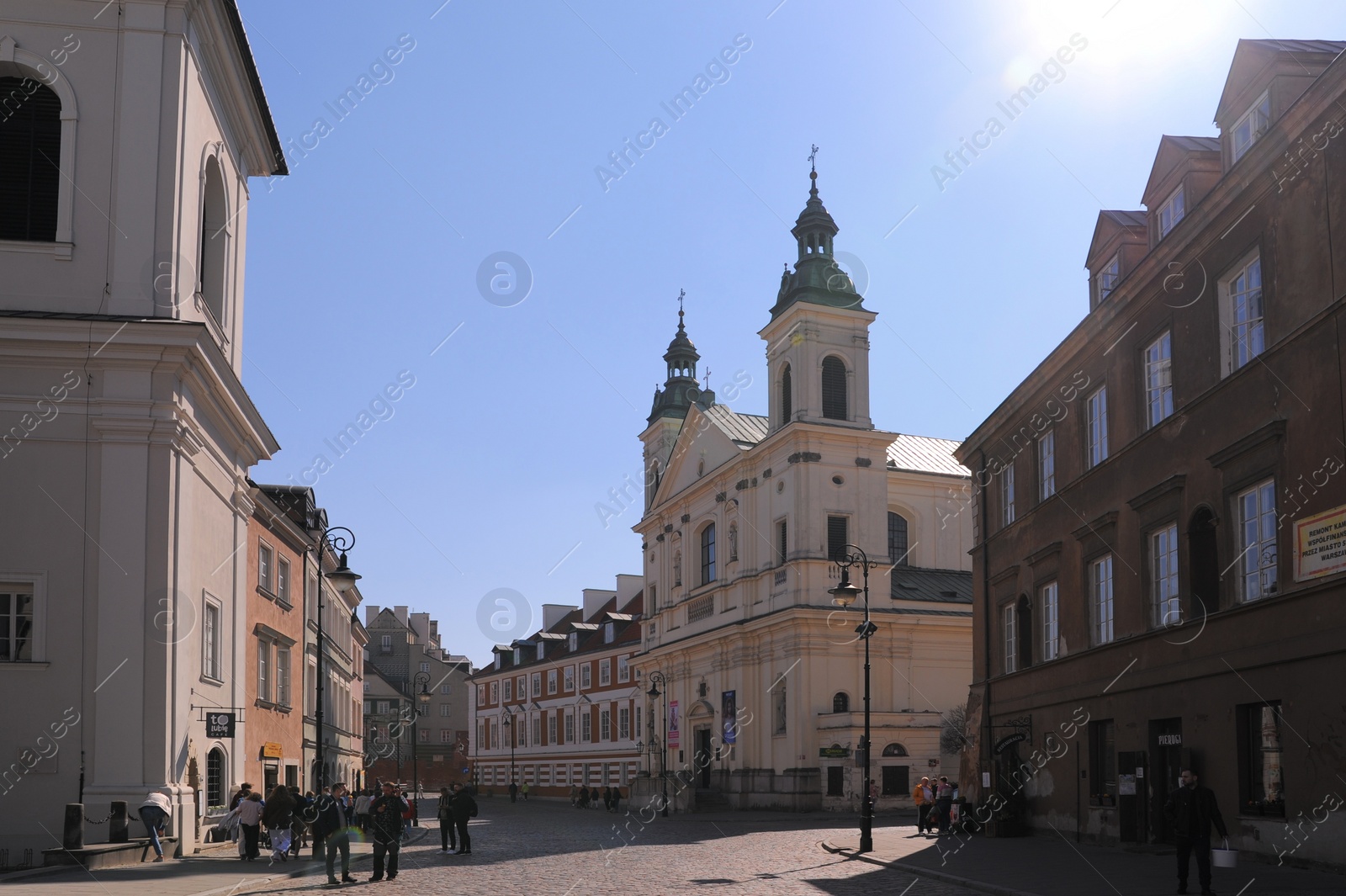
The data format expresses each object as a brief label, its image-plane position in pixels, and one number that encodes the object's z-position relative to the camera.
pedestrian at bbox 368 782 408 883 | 20.14
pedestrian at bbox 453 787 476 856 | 26.58
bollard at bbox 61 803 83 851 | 18.97
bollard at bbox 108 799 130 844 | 19.95
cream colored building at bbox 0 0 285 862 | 20.97
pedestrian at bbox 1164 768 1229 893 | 15.25
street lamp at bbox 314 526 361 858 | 24.80
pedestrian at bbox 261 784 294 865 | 23.08
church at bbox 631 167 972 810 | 52.62
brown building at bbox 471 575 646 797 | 77.75
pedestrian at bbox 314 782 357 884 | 19.05
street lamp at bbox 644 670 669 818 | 62.12
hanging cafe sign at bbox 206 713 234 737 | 23.61
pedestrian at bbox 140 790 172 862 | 20.05
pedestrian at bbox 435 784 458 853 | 27.47
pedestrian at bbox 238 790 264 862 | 22.62
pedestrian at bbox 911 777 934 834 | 31.61
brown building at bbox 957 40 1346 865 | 16.59
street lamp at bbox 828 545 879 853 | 26.03
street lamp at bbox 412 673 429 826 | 46.28
